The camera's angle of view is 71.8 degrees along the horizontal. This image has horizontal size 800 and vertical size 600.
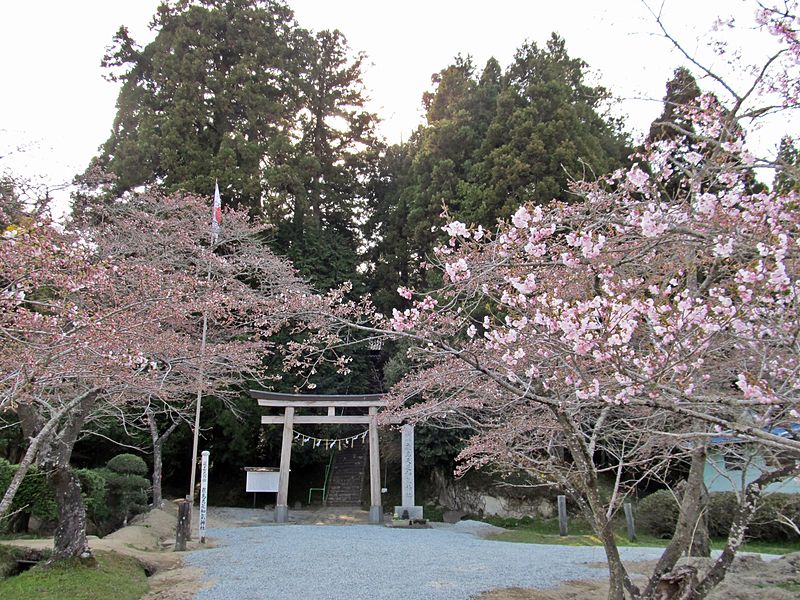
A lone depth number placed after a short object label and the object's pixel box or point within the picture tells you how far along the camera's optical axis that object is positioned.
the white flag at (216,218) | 11.35
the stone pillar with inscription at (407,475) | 12.27
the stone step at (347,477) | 16.20
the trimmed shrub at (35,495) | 9.08
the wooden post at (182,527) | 8.43
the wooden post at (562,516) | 11.04
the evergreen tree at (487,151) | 15.19
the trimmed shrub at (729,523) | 10.39
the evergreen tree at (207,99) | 15.95
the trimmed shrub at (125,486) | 11.09
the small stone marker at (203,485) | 9.47
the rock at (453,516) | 13.51
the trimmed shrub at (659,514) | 10.85
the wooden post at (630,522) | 10.52
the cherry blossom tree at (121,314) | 4.24
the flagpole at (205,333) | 8.30
